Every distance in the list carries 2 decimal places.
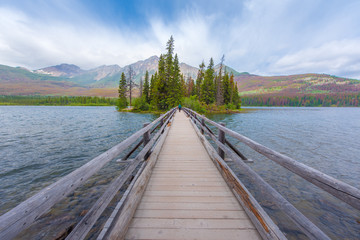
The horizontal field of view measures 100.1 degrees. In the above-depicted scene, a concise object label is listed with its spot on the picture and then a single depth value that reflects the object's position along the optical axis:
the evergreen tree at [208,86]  43.59
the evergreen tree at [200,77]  48.75
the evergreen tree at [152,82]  46.19
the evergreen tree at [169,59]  32.47
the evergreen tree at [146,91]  47.34
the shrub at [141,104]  40.81
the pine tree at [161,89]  34.31
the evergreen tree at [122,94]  44.69
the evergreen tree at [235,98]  53.98
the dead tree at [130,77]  44.72
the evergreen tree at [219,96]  37.19
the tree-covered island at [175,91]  34.66
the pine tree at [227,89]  49.18
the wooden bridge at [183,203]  1.31
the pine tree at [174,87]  34.97
